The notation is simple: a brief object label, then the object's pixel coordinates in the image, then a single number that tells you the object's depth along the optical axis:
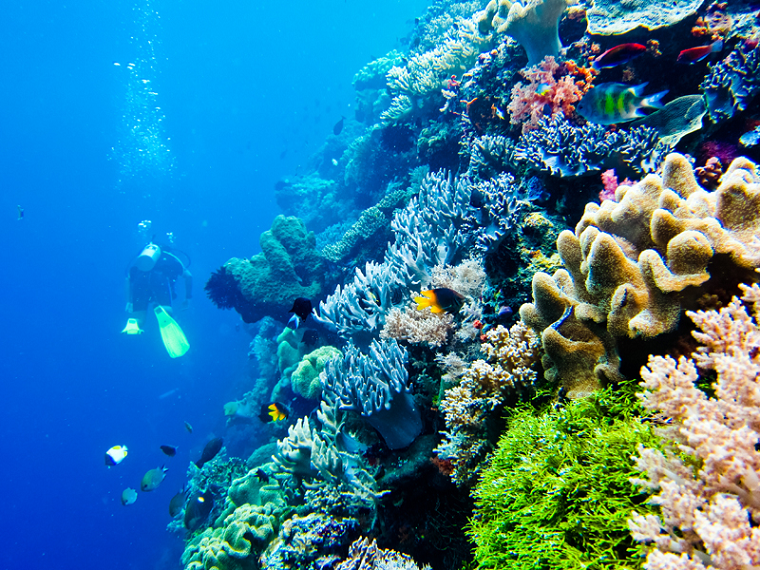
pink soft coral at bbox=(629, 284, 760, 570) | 0.89
